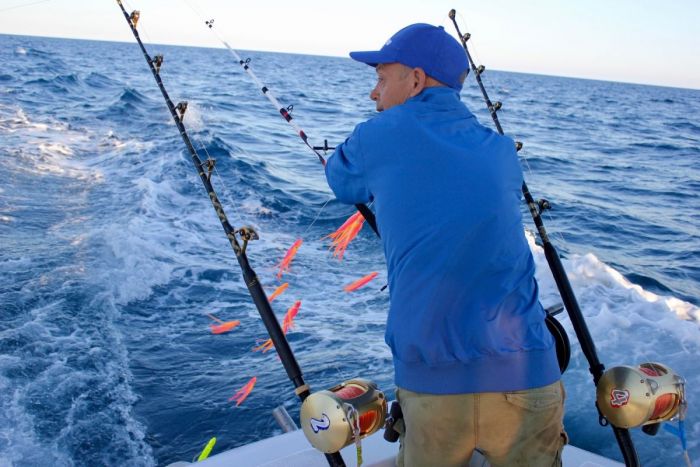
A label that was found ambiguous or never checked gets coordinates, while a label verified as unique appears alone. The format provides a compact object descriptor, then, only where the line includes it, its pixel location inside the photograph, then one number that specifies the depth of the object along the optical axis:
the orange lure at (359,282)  6.35
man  1.52
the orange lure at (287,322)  5.06
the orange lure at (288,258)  6.57
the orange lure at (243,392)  4.27
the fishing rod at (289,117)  2.34
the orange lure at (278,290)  5.93
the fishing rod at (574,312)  2.28
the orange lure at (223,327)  5.26
